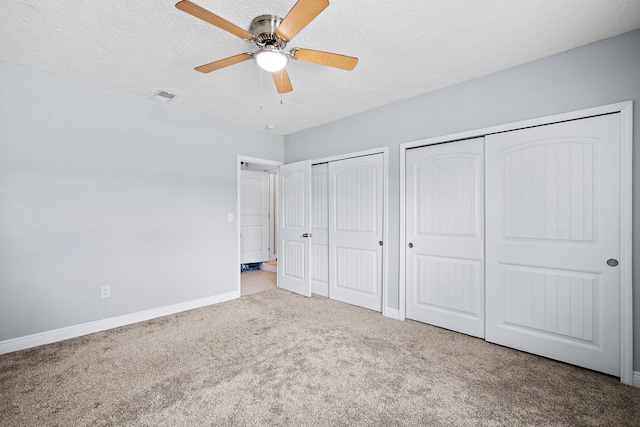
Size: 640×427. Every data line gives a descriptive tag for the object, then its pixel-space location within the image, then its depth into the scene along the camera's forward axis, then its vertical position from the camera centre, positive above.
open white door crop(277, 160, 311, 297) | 4.17 -0.24
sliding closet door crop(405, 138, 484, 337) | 2.77 -0.26
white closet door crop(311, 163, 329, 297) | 4.12 -0.26
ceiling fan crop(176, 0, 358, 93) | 1.59 +1.08
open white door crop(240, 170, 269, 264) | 5.99 -0.11
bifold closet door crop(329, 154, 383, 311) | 3.52 -0.25
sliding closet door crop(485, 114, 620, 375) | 2.11 -0.26
